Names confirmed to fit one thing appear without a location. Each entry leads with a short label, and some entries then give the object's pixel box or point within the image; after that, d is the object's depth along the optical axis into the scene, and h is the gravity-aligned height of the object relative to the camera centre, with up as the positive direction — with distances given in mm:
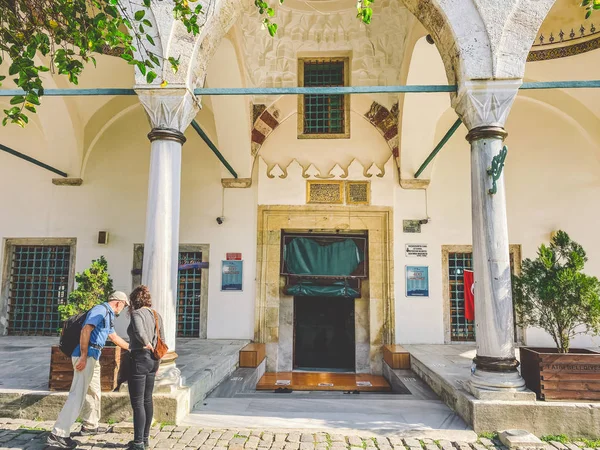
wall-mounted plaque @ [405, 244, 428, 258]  8602 +589
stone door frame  8445 -85
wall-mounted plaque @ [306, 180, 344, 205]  8727 +1757
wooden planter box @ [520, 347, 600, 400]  4074 -899
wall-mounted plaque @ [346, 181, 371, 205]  8719 +1738
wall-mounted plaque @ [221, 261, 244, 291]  8617 +77
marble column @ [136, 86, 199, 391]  4441 +848
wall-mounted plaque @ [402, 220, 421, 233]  8656 +1069
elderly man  3543 -706
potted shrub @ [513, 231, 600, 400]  4086 -327
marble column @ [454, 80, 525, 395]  4207 +403
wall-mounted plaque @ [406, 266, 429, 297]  8500 -23
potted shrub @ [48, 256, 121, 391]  4258 -407
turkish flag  7652 -262
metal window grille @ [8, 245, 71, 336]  8836 -188
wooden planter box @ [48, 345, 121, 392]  4254 -917
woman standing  3455 -734
